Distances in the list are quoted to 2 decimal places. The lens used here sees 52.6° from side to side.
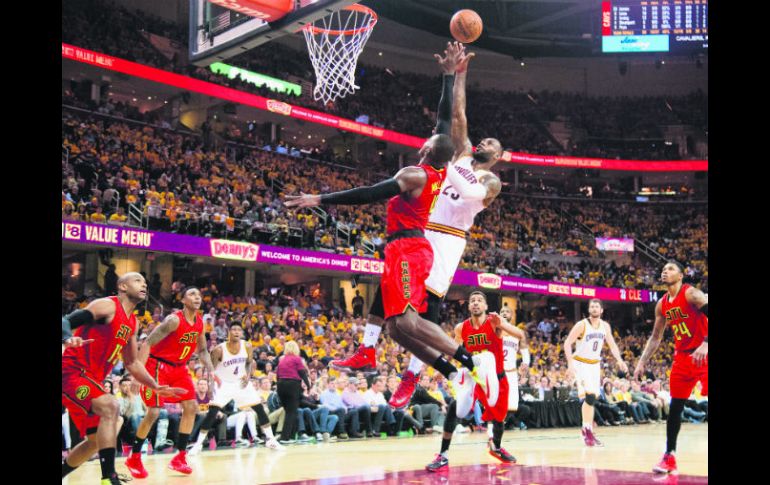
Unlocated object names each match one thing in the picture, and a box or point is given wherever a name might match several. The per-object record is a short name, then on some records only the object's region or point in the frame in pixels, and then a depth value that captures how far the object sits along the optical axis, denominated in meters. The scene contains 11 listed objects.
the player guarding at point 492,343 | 9.15
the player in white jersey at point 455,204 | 7.25
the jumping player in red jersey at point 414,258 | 6.35
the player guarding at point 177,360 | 8.95
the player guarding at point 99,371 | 6.62
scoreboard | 28.94
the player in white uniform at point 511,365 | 12.57
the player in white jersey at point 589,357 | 12.62
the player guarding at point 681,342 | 8.14
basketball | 7.24
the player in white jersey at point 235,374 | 11.16
